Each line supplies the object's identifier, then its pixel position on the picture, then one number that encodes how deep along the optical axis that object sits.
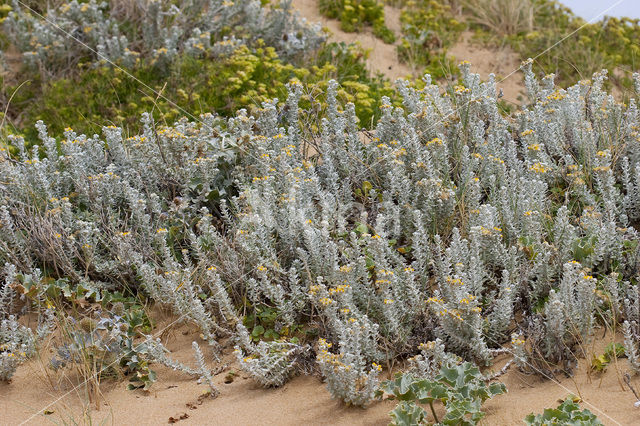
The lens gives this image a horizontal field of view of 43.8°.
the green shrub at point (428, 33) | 8.57
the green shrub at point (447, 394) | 3.35
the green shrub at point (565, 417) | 3.23
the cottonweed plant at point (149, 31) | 7.89
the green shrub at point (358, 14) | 9.08
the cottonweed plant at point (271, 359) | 3.88
